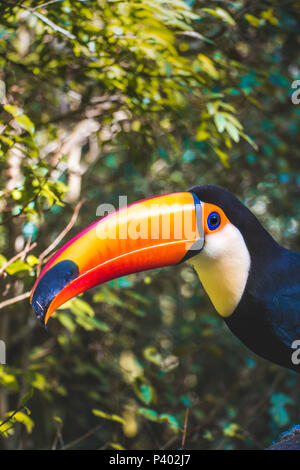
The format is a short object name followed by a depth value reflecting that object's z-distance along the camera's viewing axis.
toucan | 2.13
